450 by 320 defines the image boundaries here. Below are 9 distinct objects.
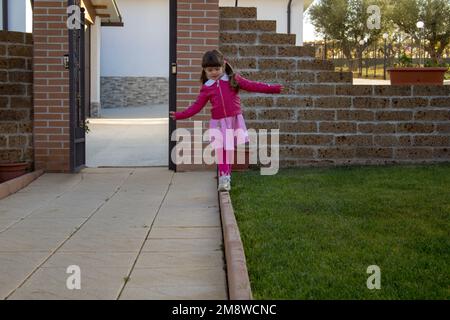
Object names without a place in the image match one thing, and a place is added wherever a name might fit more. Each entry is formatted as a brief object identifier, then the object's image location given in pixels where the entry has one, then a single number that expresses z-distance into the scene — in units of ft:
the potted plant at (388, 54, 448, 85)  32.48
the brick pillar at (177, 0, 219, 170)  30.19
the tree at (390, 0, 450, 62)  97.42
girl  24.32
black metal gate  29.86
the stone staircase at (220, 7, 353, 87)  30.40
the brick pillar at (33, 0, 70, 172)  29.71
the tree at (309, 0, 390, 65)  104.50
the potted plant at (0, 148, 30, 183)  28.19
